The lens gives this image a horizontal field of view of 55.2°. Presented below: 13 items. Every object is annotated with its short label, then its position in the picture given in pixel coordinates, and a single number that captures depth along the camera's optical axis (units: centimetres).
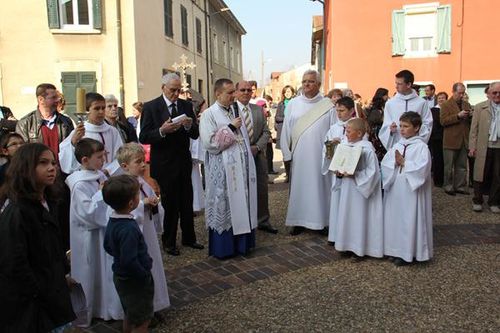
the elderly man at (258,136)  565
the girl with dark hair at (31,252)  235
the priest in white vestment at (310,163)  599
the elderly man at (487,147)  706
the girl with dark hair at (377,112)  768
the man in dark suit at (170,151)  505
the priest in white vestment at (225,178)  504
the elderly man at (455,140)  827
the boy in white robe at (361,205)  491
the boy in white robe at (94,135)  434
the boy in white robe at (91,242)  346
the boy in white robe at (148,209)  358
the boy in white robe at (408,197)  475
